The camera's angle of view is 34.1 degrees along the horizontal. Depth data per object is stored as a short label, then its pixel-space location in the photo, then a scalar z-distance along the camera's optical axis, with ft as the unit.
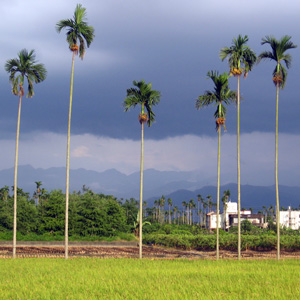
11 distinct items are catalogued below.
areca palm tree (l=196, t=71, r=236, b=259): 150.61
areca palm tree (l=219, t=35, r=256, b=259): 149.28
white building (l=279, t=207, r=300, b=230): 521.65
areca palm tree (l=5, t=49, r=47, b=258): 153.26
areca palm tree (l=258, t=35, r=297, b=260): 141.49
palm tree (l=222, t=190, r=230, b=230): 510.58
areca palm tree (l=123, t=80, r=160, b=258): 156.04
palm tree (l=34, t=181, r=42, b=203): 390.62
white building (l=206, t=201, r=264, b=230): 503.08
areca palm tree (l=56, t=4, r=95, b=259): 142.92
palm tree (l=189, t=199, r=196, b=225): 626.89
